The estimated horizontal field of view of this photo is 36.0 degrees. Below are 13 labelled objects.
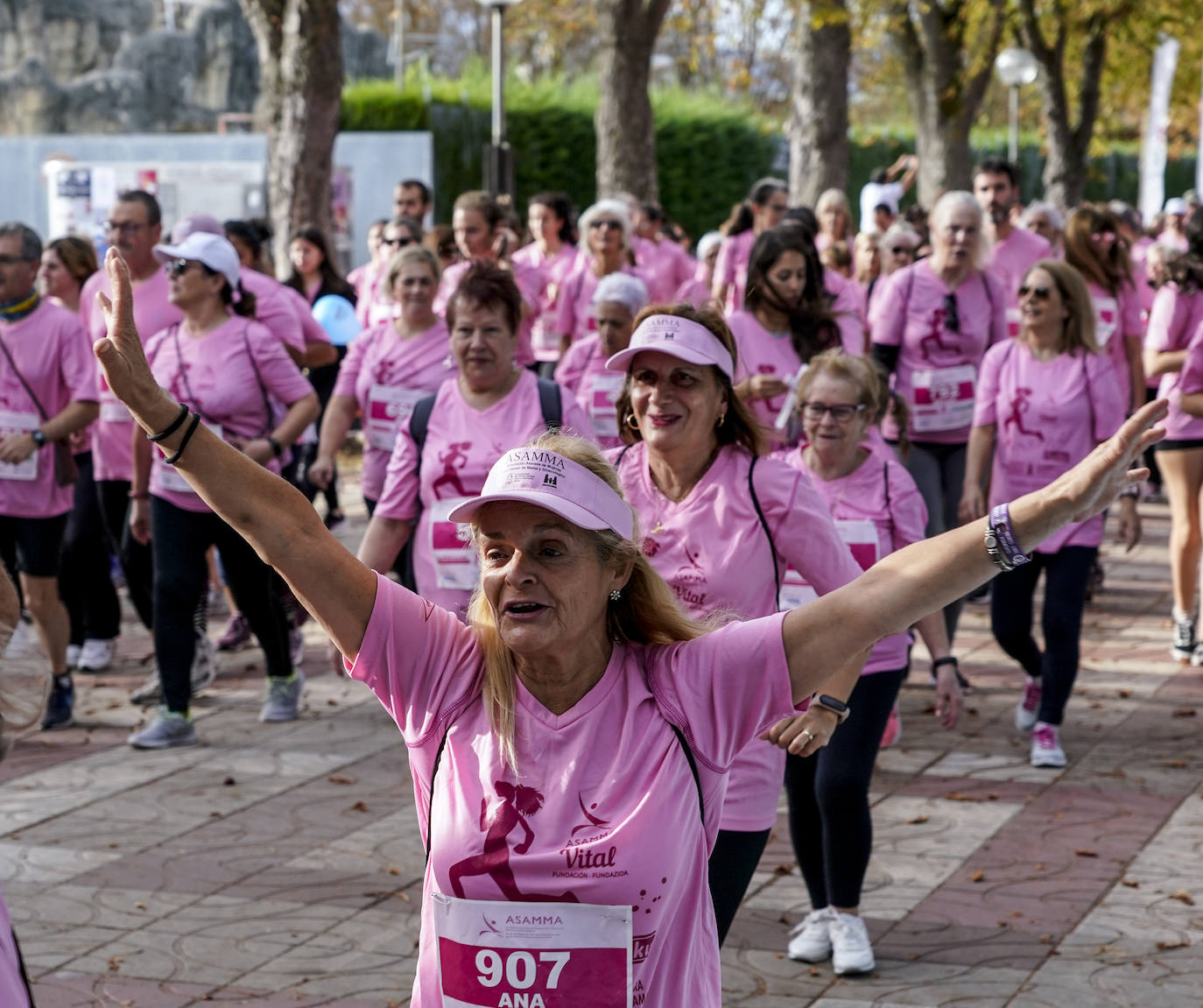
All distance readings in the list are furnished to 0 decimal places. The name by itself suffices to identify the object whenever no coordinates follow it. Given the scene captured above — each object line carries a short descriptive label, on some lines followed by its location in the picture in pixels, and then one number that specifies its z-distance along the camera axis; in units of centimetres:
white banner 2784
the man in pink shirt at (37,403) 827
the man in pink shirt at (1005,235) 1155
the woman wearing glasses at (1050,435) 770
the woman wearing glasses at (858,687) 529
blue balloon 1234
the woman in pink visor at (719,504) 437
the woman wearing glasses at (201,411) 801
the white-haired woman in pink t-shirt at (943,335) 916
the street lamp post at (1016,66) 2950
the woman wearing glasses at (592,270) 1210
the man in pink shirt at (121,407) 888
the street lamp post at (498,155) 1836
